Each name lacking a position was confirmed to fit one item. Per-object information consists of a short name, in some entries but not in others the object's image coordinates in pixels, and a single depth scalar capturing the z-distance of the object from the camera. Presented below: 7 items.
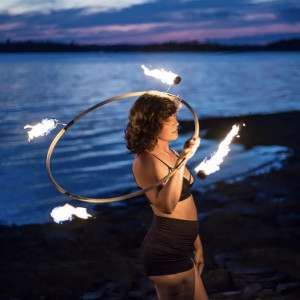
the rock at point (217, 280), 6.91
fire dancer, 3.81
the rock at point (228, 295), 6.56
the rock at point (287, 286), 6.68
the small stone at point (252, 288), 6.66
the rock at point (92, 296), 6.78
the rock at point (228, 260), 7.58
